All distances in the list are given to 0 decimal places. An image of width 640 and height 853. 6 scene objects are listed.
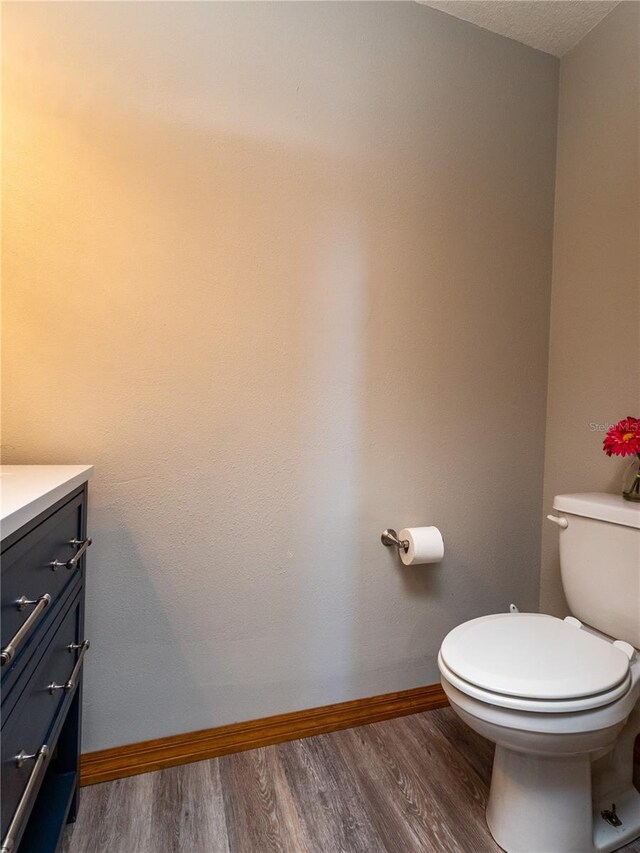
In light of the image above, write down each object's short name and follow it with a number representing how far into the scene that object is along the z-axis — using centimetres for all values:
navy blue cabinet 62
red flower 121
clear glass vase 126
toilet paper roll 142
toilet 90
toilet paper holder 148
